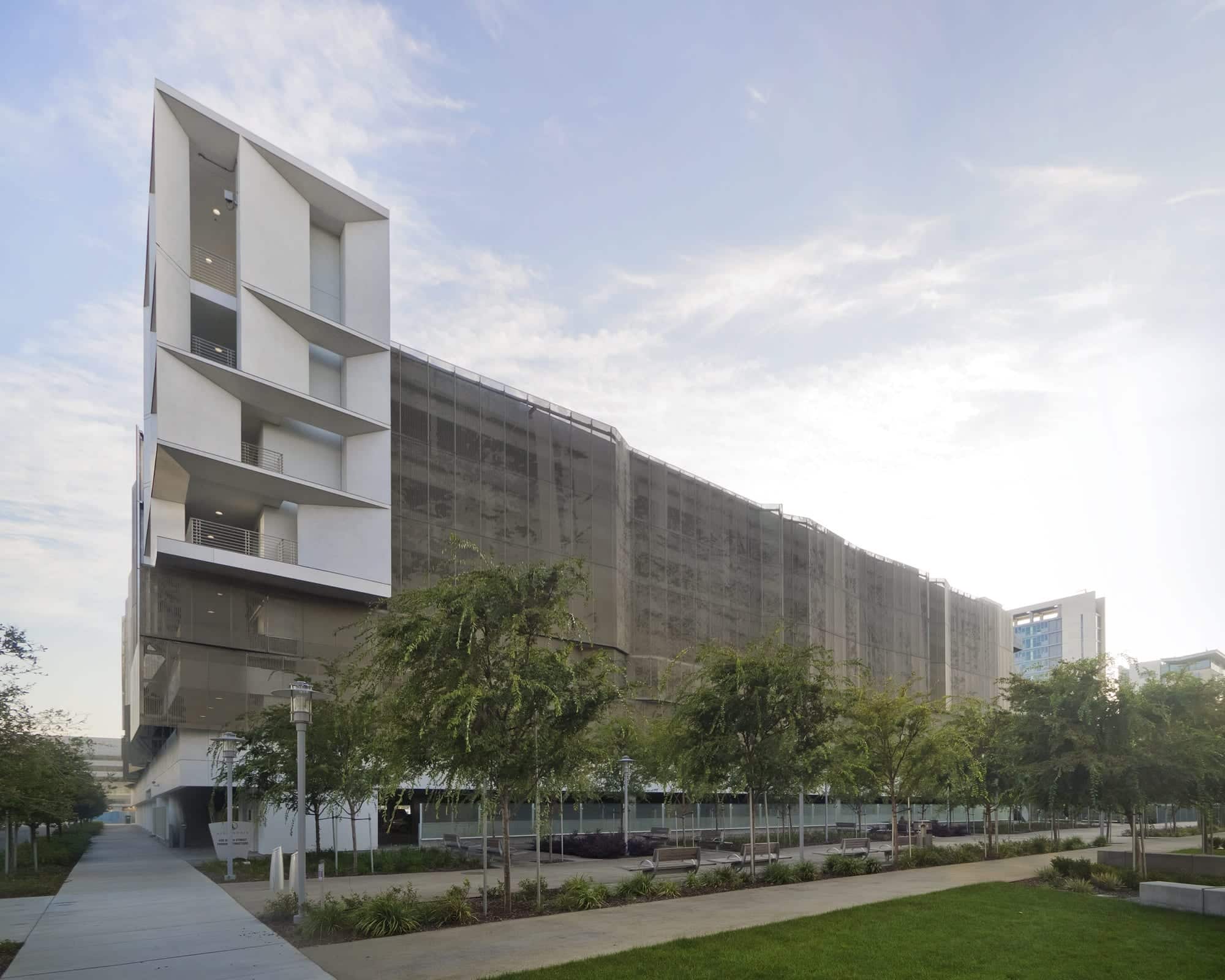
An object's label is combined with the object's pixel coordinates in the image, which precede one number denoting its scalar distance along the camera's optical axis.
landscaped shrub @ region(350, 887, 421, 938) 14.12
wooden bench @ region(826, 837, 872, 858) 28.59
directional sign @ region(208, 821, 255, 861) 30.41
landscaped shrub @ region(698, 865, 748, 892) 20.12
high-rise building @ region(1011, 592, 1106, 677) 157.50
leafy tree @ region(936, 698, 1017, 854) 27.91
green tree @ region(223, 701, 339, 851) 24.95
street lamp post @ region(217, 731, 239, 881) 26.19
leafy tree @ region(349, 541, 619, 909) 16.09
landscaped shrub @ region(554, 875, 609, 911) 16.78
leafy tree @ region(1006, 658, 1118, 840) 20.45
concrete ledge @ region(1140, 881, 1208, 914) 16.48
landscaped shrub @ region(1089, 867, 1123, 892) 20.28
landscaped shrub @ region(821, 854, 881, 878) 23.69
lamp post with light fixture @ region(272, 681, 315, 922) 15.45
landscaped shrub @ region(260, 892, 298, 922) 15.91
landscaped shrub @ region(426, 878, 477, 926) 15.10
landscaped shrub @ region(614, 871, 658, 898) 18.55
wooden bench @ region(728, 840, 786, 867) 24.74
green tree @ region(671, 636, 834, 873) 21.67
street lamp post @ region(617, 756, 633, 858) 33.53
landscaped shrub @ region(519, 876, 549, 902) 17.94
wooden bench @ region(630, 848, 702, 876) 22.20
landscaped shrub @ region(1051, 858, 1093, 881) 21.84
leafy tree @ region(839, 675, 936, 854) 26.84
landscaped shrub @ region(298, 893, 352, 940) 13.95
